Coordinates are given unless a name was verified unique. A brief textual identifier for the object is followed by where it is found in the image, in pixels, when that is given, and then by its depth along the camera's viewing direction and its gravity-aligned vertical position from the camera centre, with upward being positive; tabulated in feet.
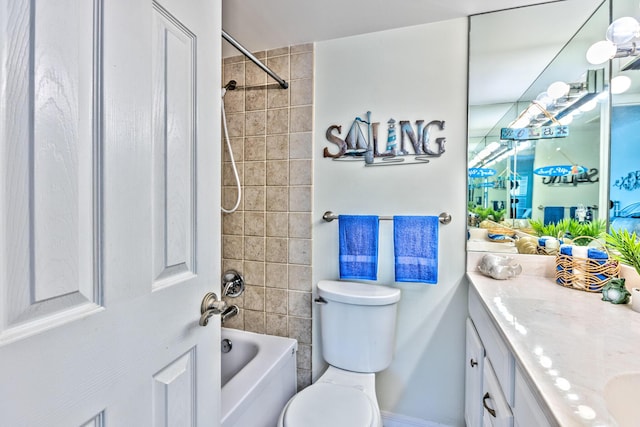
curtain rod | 4.28 +2.43
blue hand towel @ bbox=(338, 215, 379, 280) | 5.28 -0.68
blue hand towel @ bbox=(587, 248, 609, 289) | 4.04 -0.64
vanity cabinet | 2.56 -1.86
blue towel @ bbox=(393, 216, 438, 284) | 5.01 -0.67
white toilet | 4.70 -2.14
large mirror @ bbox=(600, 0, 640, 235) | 4.04 +1.24
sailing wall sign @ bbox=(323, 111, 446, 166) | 5.16 +1.19
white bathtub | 3.84 -2.60
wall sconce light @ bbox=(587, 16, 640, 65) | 3.92 +2.33
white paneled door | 1.33 -0.03
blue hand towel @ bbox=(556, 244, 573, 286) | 4.30 -0.89
